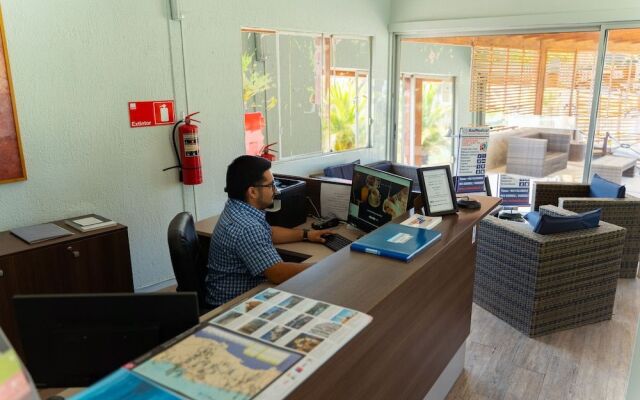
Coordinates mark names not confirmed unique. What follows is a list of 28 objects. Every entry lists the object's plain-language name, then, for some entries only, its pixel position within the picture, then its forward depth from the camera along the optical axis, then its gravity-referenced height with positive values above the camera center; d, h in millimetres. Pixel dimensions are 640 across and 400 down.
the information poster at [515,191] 5715 -1117
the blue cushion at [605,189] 4234 -854
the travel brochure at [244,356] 1059 -614
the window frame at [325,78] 4965 +234
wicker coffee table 5090 -775
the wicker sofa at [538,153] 5547 -678
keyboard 2699 -800
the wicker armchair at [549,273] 3230 -1218
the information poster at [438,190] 2516 -482
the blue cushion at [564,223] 3213 -855
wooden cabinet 2742 -977
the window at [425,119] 6586 -309
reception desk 1511 -828
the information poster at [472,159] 5930 -764
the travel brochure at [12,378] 805 -458
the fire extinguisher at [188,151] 3912 -408
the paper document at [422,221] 2338 -606
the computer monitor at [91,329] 1214 -566
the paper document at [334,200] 3133 -655
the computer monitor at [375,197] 2611 -554
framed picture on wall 2982 -167
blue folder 1946 -607
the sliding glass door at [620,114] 4887 -216
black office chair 2271 -731
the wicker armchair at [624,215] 4137 -1027
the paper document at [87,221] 3265 -796
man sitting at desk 2182 -640
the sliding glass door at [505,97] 5344 -26
